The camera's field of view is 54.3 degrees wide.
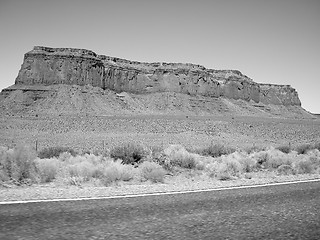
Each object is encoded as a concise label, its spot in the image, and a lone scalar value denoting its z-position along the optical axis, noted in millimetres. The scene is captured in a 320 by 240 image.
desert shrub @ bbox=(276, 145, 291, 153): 21125
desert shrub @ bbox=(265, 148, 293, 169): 14602
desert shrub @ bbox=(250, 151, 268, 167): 15336
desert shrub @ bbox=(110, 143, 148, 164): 14523
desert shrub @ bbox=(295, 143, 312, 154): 20953
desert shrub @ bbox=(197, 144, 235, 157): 19688
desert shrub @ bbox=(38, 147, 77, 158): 16659
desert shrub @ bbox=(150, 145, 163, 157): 15063
